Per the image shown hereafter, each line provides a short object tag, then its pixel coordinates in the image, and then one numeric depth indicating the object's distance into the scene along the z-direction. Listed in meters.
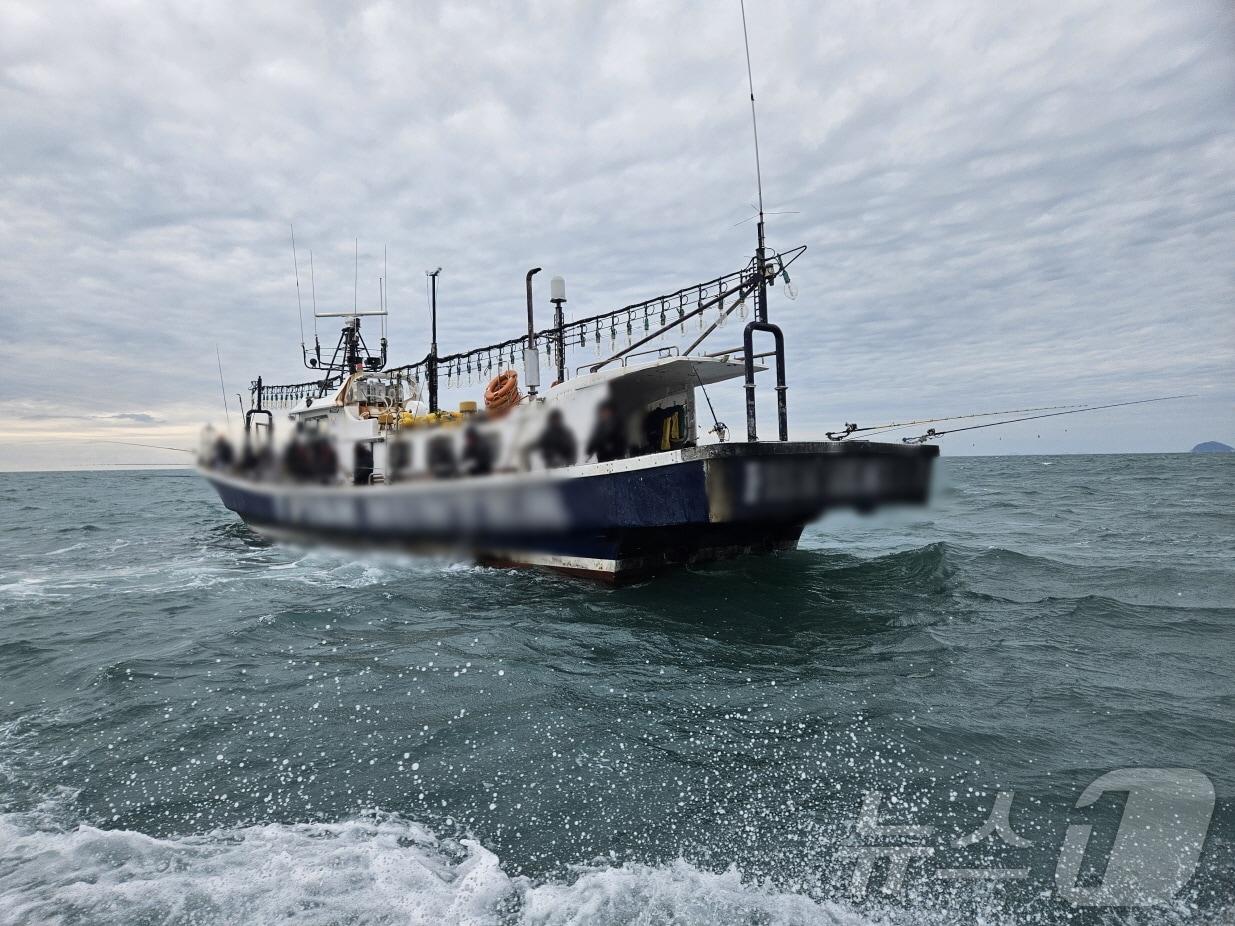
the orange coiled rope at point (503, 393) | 13.08
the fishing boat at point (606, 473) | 9.22
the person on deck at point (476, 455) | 10.77
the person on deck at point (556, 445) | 10.24
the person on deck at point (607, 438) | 10.30
